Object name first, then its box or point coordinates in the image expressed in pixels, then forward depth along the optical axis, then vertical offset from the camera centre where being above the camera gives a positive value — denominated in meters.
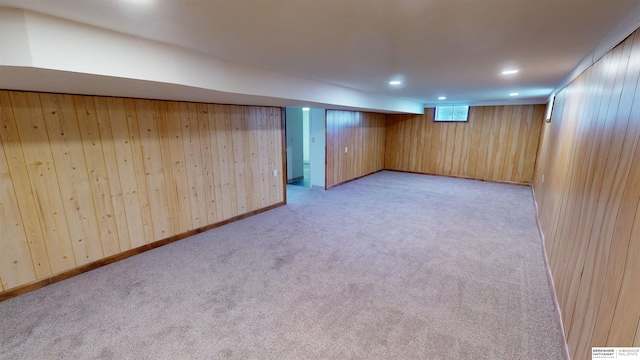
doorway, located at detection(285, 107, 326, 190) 6.10 -0.44
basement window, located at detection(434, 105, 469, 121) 7.41 +0.48
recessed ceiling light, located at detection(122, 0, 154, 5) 1.31 +0.63
